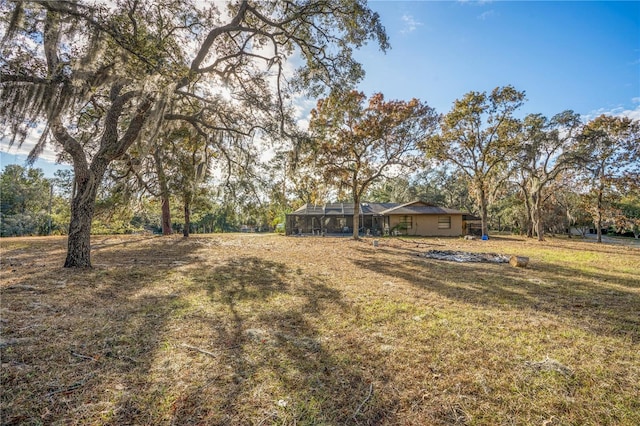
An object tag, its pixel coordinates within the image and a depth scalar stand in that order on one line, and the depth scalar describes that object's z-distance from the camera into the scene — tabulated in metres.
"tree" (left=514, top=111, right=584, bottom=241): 15.69
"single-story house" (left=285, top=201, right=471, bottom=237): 23.23
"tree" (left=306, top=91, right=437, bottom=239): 13.51
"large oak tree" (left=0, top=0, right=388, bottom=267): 4.76
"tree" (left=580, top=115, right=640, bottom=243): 15.38
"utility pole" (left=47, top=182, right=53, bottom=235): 28.17
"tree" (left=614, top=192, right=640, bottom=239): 16.05
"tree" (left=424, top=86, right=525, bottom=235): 16.16
